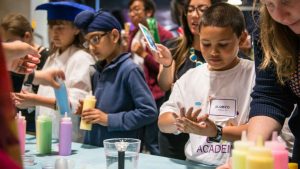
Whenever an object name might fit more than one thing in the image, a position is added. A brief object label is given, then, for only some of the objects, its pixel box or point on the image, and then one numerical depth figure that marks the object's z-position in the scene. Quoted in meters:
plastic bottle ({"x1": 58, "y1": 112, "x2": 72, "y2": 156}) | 1.72
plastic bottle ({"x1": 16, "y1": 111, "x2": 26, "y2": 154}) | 1.64
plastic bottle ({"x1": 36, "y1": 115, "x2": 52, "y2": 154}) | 1.77
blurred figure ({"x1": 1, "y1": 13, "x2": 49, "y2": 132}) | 2.66
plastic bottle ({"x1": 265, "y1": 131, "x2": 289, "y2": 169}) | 0.94
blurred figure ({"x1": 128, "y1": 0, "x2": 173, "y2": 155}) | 3.14
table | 1.53
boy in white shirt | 1.60
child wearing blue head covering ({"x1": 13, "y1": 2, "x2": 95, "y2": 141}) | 2.20
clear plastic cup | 1.40
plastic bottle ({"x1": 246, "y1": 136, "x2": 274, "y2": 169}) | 0.85
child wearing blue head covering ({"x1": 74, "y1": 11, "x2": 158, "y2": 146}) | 2.00
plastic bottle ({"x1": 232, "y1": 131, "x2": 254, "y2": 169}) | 0.90
